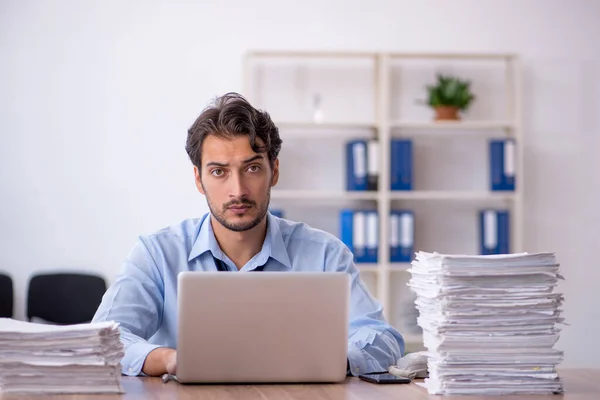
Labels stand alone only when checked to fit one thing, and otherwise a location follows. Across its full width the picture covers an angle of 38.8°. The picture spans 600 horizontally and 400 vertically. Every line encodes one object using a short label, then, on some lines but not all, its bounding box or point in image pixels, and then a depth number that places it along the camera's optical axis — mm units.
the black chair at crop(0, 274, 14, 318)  4805
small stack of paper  1776
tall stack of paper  1804
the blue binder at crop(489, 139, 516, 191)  4910
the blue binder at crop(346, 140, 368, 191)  4859
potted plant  4945
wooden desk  1747
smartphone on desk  1958
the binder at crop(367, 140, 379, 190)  4848
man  2410
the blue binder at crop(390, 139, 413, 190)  4875
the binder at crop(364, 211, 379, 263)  4828
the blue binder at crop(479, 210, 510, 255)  4914
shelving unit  4855
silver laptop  1837
